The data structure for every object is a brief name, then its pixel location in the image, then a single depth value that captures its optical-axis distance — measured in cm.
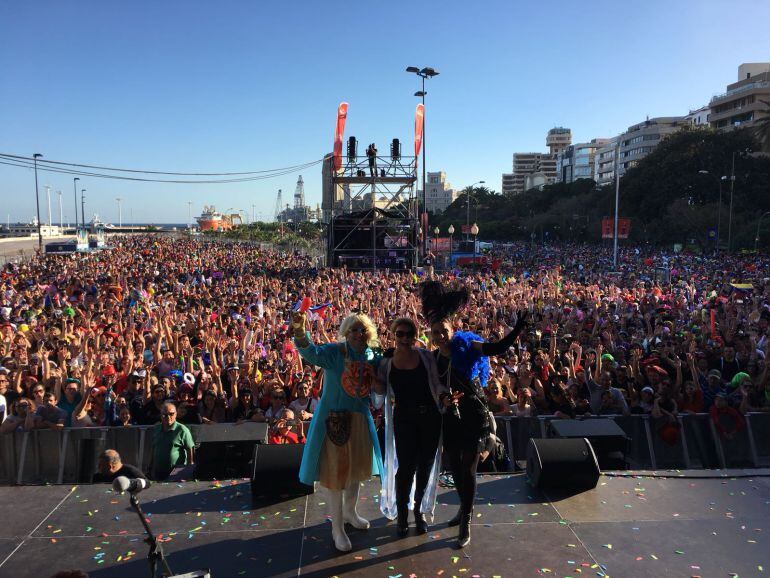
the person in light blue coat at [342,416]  368
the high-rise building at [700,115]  9119
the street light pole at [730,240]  3912
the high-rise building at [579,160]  12754
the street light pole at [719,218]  4323
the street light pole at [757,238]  3863
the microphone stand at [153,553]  286
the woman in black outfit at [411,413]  364
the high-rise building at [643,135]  9656
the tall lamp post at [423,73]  2604
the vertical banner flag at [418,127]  2831
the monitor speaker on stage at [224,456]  492
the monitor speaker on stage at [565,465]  444
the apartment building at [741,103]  6844
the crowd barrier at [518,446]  597
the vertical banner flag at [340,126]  2886
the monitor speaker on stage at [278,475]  432
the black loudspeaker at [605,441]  507
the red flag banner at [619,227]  3569
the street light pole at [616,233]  3237
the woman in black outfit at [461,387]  368
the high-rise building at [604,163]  11006
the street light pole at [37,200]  4817
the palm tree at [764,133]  3719
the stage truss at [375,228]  2789
